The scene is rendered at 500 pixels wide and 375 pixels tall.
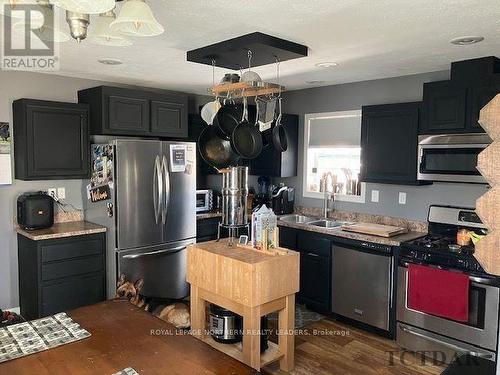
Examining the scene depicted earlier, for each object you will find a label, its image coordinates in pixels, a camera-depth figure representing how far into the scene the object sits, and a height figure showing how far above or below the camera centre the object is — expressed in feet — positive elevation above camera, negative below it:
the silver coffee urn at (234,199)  10.05 -0.92
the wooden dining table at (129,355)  4.58 -2.36
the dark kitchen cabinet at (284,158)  15.29 +0.21
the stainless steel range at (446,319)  9.39 -3.24
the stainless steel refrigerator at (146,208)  11.94 -1.44
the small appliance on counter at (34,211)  11.60 -1.47
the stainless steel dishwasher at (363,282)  11.32 -3.44
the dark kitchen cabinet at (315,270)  12.74 -3.44
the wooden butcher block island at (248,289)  8.23 -2.72
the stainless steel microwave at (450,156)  10.19 +0.25
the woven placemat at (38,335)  4.98 -2.34
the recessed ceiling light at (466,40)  8.23 +2.63
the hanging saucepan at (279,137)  9.29 +0.61
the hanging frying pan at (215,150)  9.89 +0.31
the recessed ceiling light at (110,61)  10.52 +2.65
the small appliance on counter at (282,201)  15.39 -1.43
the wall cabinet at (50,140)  11.45 +0.61
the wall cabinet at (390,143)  11.66 +0.66
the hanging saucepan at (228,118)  9.39 +1.06
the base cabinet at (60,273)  11.14 -3.24
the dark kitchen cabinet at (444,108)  10.35 +1.51
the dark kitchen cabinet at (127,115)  12.40 +1.49
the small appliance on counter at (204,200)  14.96 -1.41
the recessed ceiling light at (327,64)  10.72 +2.71
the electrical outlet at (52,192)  12.70 -0.99
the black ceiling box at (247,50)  8.12 +2.40
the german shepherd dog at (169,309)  10.71 -4.05
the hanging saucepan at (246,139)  8.79 +0.53
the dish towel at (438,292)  9.57 -3.14
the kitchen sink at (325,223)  14.00 -2.09
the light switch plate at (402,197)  12.73 -1.02
